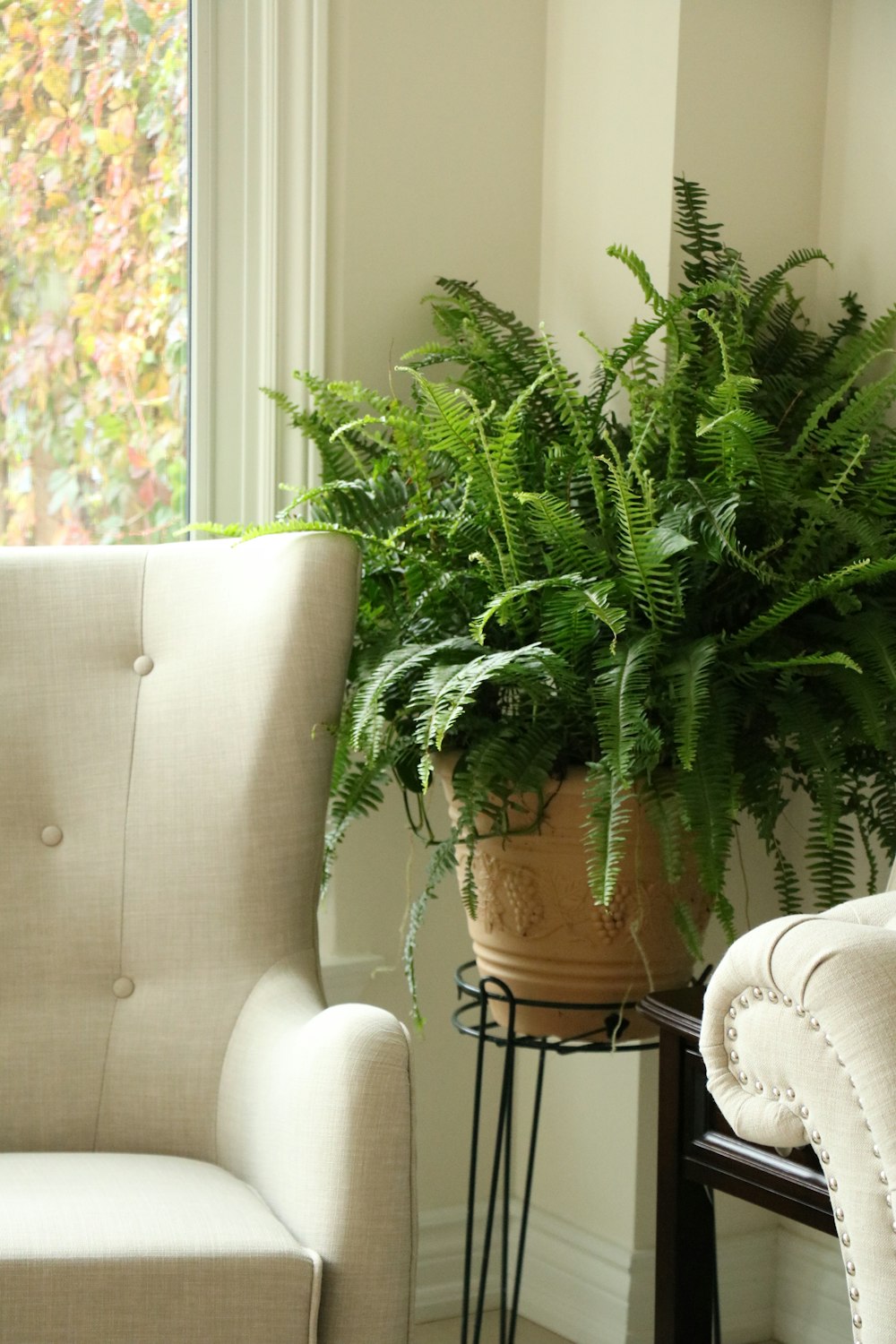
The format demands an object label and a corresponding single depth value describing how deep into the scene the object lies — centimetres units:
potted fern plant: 327
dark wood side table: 318
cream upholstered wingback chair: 329
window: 373
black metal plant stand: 339
